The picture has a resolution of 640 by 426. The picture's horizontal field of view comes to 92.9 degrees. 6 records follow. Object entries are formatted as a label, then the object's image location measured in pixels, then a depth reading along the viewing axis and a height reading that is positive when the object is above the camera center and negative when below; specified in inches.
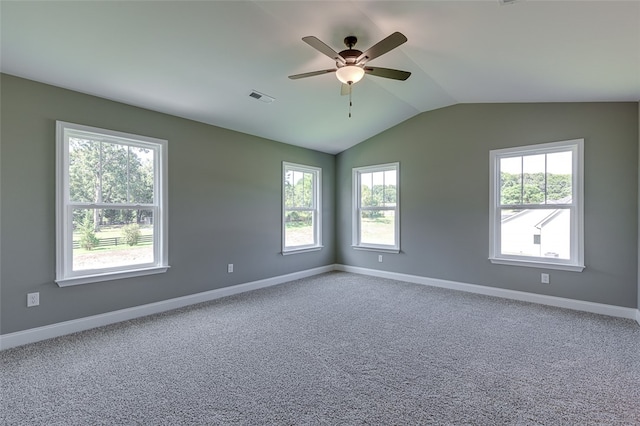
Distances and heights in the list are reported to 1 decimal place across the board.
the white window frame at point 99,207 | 117.8 +2.1
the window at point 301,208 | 213.3 +3.2
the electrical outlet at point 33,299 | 112.0 -32.3
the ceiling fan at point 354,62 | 91.8 +49.5
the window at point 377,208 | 216.2 +3.3
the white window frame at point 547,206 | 147.3 +2.1
